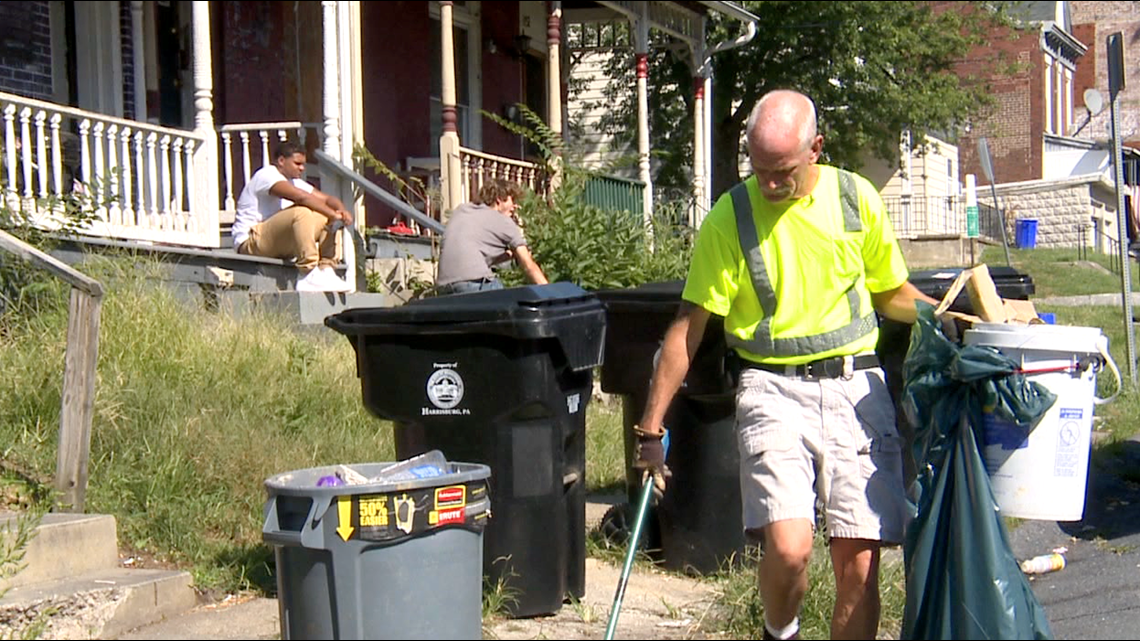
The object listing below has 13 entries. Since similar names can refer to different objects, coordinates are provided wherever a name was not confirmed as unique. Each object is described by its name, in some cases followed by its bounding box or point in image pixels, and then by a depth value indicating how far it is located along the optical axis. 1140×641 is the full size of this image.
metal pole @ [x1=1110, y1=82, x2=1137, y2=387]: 10.12
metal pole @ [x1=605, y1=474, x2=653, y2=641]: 4.10
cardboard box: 4.26
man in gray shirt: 8.99
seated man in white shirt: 9.95
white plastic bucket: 4.07
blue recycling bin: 33.25
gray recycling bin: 3.77
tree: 23.80
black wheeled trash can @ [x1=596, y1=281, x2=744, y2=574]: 5.51
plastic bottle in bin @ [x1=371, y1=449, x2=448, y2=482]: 4.03
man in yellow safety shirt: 3.97
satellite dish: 36.00
